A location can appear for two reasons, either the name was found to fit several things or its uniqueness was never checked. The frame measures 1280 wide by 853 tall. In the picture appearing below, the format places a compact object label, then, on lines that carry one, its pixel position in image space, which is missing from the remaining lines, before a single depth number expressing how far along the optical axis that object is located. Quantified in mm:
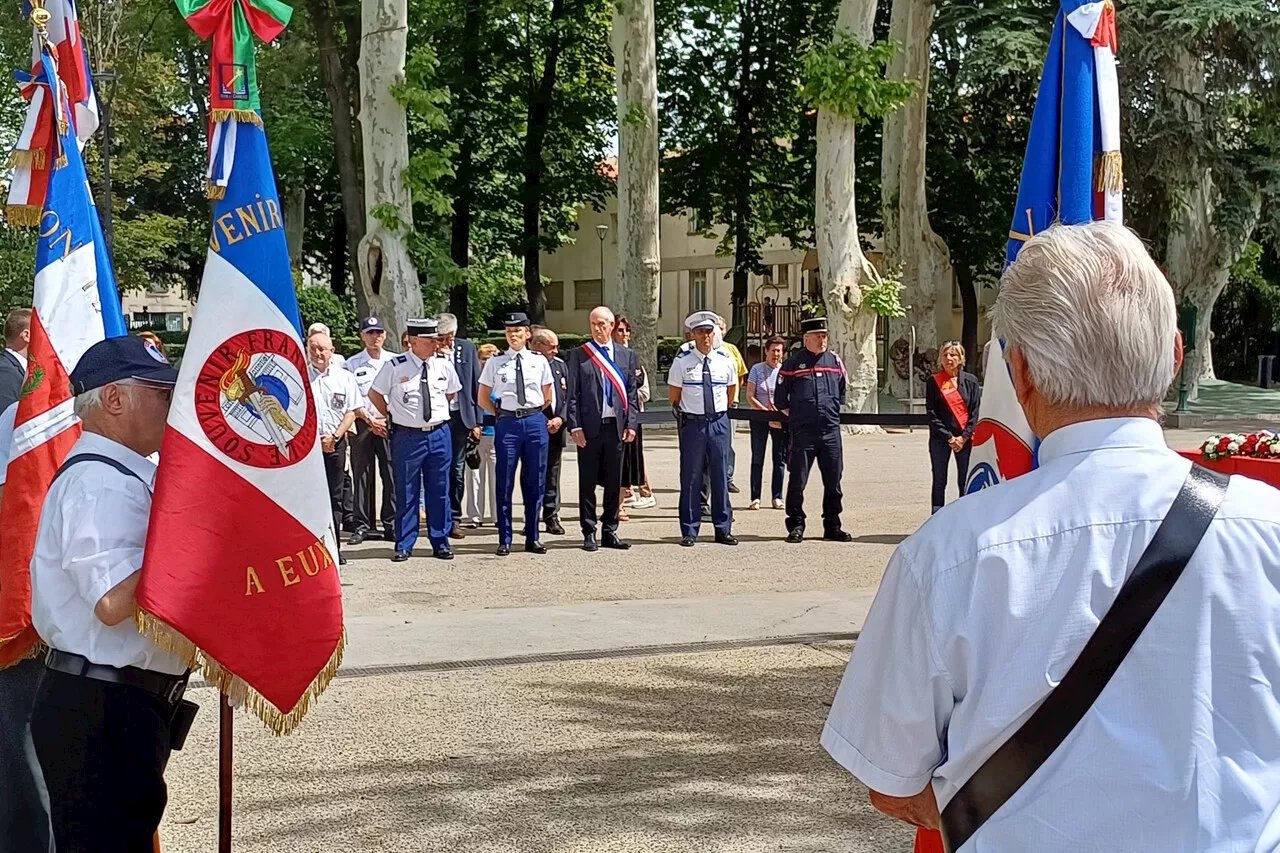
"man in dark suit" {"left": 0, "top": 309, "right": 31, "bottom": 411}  5332
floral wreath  6934
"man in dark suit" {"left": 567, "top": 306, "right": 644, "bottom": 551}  12328
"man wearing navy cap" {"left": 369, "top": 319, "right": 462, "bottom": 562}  11828
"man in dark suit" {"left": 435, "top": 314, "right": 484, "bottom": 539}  12984
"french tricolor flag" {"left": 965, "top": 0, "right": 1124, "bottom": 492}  4914
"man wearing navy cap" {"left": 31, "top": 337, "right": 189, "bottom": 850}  3375
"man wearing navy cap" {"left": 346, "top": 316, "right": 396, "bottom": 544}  13094
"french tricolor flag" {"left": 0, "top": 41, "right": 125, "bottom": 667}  4348
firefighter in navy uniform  12820
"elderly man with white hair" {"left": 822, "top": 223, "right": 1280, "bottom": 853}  1829
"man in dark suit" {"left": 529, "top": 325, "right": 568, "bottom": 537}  12719
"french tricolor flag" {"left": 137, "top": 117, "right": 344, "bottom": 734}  3719
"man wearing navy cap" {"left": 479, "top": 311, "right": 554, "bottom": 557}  12086
